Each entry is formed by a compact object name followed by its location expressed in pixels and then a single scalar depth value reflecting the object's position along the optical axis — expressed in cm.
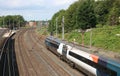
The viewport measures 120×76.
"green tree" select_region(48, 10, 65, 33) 5892
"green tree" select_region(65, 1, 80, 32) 5255
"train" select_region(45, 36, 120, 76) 1398
